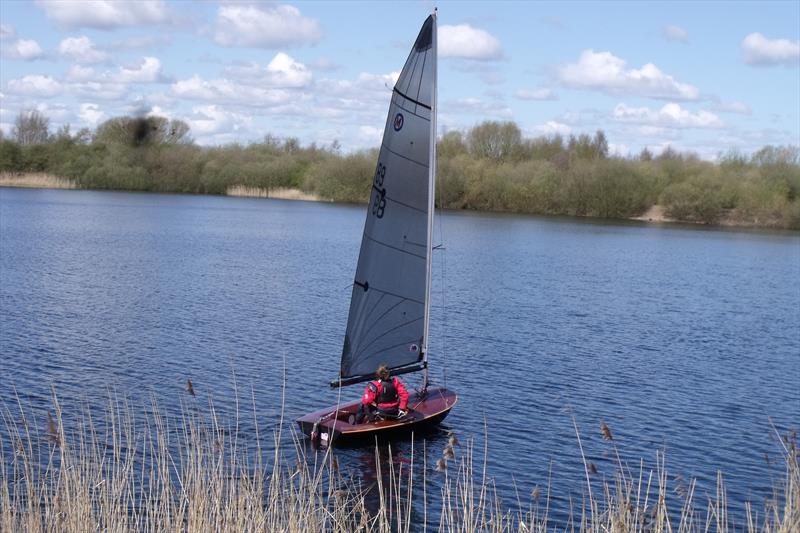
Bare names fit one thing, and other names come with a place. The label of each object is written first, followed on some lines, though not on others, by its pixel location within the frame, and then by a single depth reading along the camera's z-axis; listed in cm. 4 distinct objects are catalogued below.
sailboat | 1614
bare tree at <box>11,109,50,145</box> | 9269
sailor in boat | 1697
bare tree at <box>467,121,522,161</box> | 10725
